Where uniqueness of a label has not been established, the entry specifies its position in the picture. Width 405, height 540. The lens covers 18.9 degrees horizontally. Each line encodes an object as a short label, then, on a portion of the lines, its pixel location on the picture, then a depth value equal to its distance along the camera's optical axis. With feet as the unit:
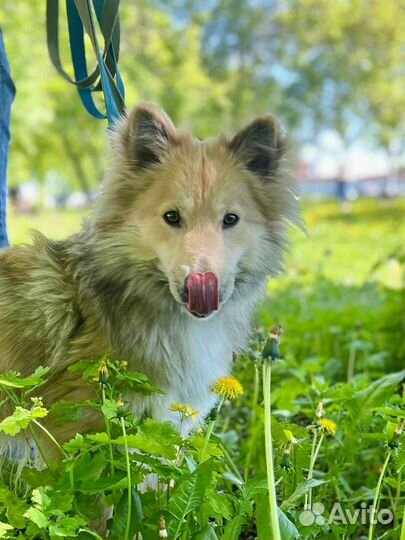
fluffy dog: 4.46
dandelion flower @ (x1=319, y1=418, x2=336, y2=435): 4.16
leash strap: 4.77
